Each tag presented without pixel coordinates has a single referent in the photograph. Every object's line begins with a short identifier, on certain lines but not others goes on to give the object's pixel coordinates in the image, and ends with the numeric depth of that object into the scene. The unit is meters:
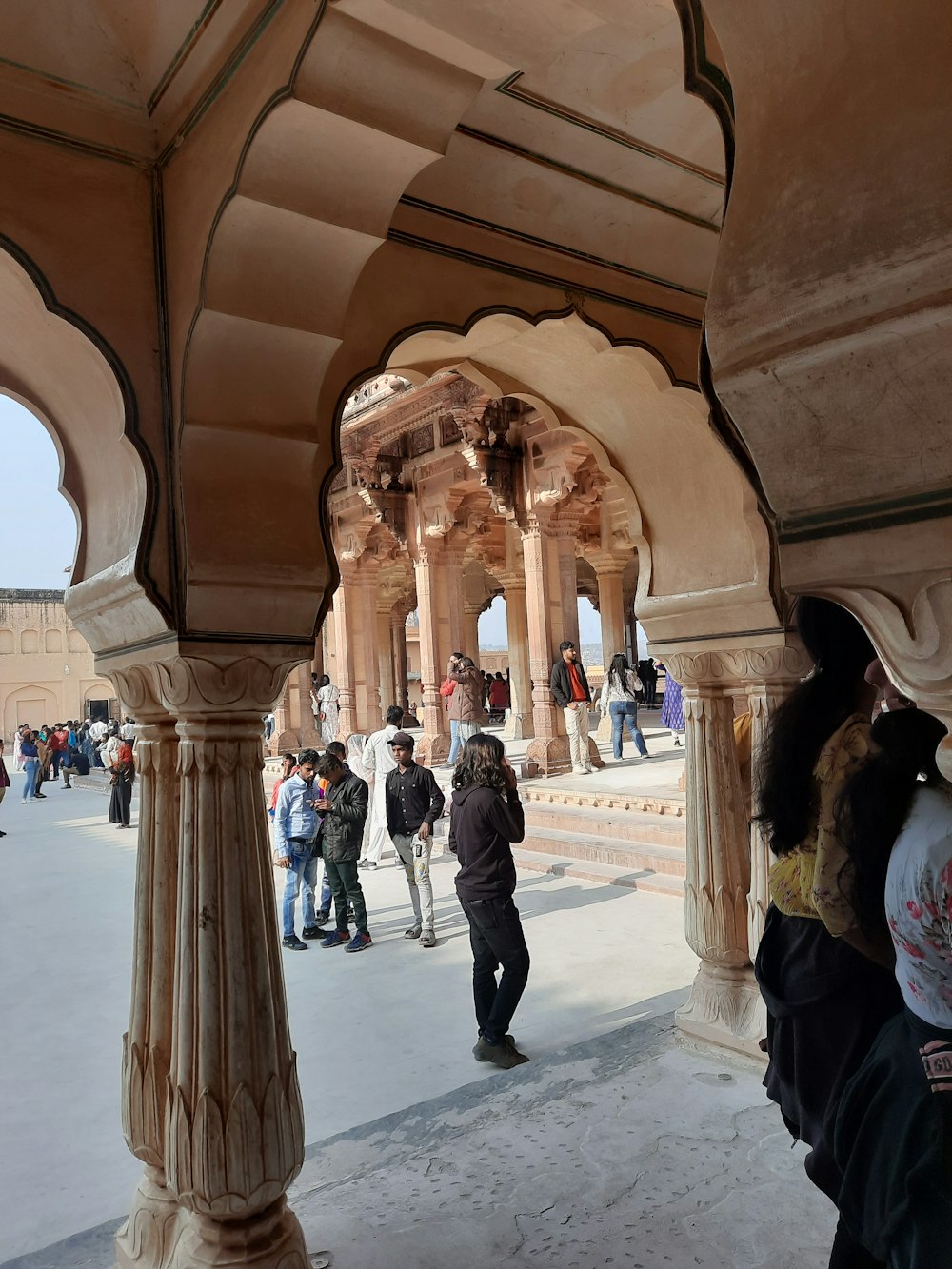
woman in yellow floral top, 1.47
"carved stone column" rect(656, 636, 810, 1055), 3.78
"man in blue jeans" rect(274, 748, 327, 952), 6.26
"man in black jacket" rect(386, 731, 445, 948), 6.05
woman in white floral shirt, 1.14
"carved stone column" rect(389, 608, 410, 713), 23.55
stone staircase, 7.22
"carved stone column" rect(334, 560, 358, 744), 14.66
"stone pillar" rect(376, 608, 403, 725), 18.53
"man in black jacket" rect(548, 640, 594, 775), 10.42
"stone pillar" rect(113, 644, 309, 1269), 2.29
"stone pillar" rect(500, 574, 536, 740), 15.16
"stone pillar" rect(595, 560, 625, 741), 14.48
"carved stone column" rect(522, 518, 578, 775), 10.91
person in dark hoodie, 4.05
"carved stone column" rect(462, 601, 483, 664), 18.52
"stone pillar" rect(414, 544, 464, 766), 12.77
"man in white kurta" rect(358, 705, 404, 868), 7.68
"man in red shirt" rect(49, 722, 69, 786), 20.50
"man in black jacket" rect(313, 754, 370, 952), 5.98
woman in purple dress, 9.78
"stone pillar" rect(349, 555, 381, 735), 14.80
